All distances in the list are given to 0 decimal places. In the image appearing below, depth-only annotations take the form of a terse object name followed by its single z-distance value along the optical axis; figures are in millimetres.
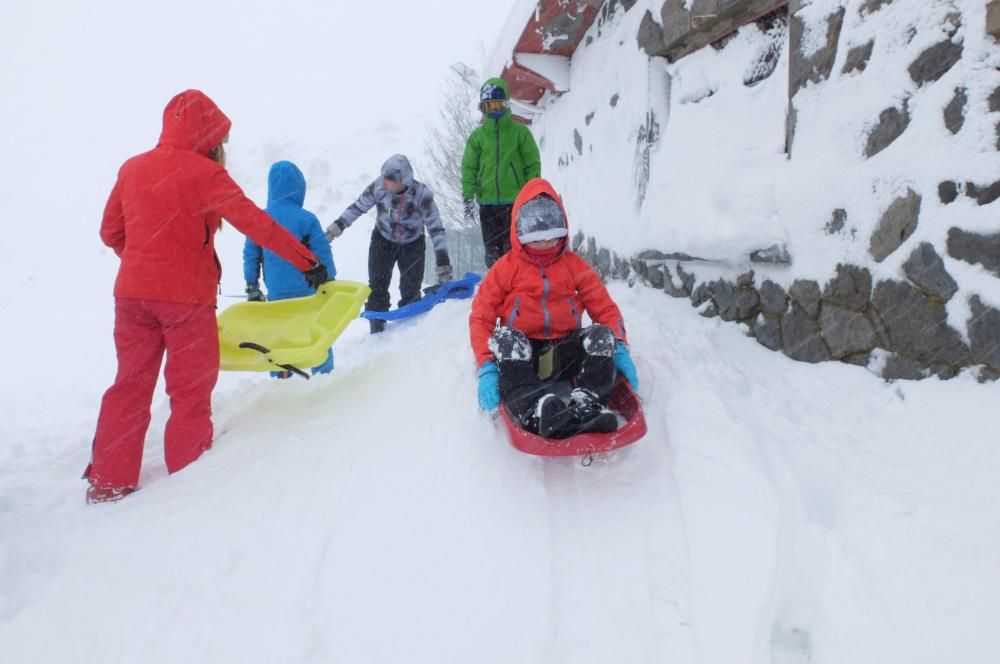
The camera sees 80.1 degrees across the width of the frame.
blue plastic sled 5074
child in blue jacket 3975
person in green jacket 4887
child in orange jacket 2652
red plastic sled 2123
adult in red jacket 2496
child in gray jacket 4855
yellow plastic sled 2824
